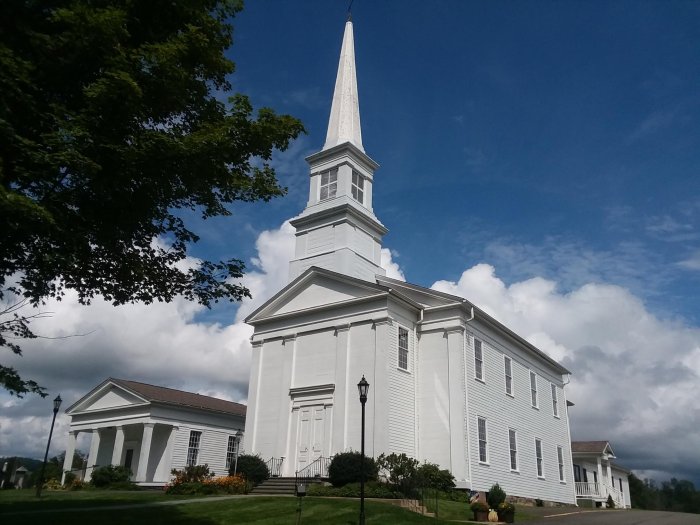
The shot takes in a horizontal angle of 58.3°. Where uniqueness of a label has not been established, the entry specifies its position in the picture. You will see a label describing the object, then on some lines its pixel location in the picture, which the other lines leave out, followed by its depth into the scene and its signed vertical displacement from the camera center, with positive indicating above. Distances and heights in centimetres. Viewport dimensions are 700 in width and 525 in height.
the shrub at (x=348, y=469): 2360 +72
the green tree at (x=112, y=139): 934 +532
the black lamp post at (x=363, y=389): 1847 +278
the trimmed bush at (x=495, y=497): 2159 -8
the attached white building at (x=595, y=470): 4653 +216
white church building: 2669 +558
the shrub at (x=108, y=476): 3369 +19
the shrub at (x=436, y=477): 2475 +59
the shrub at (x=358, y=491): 2267 -7
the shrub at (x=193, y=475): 2716 +35
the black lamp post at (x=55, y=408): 2847 +302
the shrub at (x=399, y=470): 2256 +74
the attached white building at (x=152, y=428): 3844 +325
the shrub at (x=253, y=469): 2658 +64
